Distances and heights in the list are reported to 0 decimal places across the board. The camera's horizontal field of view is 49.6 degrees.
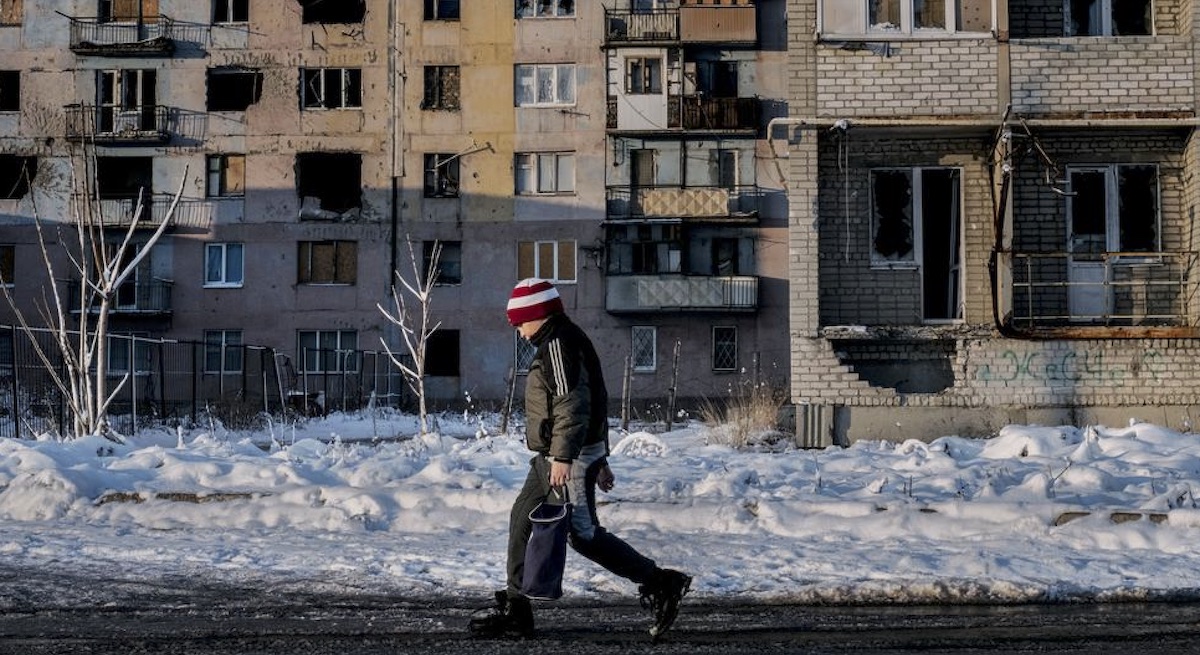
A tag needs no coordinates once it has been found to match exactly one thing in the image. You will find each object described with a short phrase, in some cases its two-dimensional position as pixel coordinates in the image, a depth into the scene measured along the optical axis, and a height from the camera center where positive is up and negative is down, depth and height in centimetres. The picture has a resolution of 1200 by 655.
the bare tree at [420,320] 2144 +97
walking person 572 -44
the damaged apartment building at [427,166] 3875 +579
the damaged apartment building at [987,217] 1545 +173
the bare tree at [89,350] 1546 +8
